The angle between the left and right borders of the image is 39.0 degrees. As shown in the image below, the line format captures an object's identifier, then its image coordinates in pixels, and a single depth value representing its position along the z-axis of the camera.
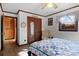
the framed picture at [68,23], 1.51
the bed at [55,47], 1.39
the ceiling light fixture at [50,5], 1.44
